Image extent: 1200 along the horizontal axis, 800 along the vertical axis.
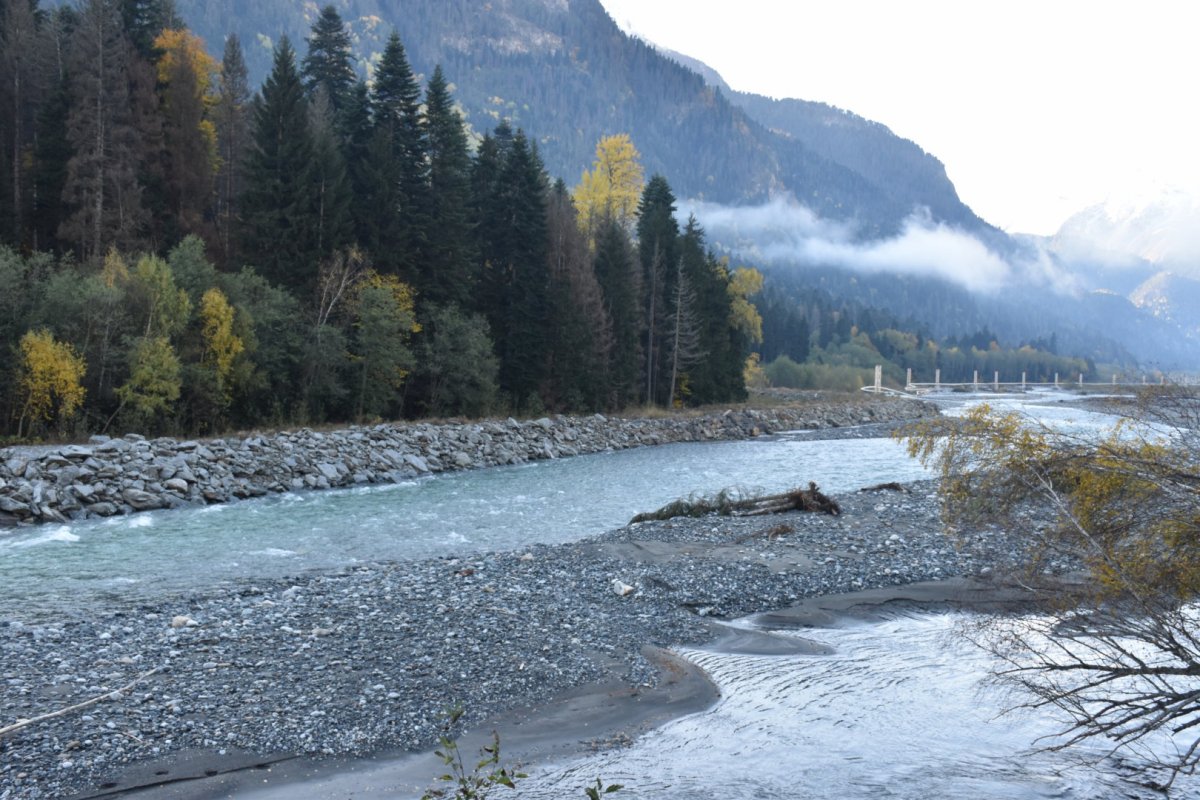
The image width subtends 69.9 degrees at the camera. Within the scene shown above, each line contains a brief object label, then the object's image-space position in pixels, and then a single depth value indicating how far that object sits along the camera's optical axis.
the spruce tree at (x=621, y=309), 59.03
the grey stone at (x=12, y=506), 20.72
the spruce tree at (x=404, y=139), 45.88
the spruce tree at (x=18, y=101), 39.53
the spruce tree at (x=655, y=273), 64.06
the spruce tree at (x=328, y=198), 41.72
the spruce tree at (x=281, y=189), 40.34
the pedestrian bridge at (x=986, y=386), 139.38
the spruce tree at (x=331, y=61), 59.16
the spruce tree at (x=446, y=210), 46.53
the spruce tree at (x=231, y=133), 48.09
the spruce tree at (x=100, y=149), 36.59
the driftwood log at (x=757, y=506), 21.58
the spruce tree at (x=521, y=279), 50.59
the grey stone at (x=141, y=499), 22.98
